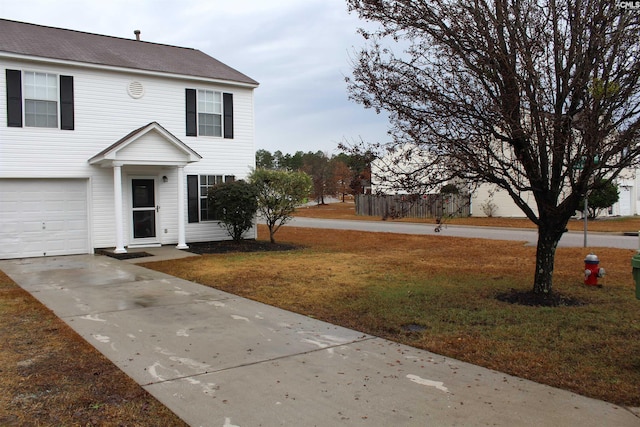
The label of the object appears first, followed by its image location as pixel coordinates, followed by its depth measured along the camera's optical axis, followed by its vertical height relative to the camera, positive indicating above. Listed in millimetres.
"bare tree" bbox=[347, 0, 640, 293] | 6477 +1532
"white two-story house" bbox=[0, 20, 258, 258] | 13602 +1947
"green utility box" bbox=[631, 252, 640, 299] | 5078 -707
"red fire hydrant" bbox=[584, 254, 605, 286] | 9093 -1269
